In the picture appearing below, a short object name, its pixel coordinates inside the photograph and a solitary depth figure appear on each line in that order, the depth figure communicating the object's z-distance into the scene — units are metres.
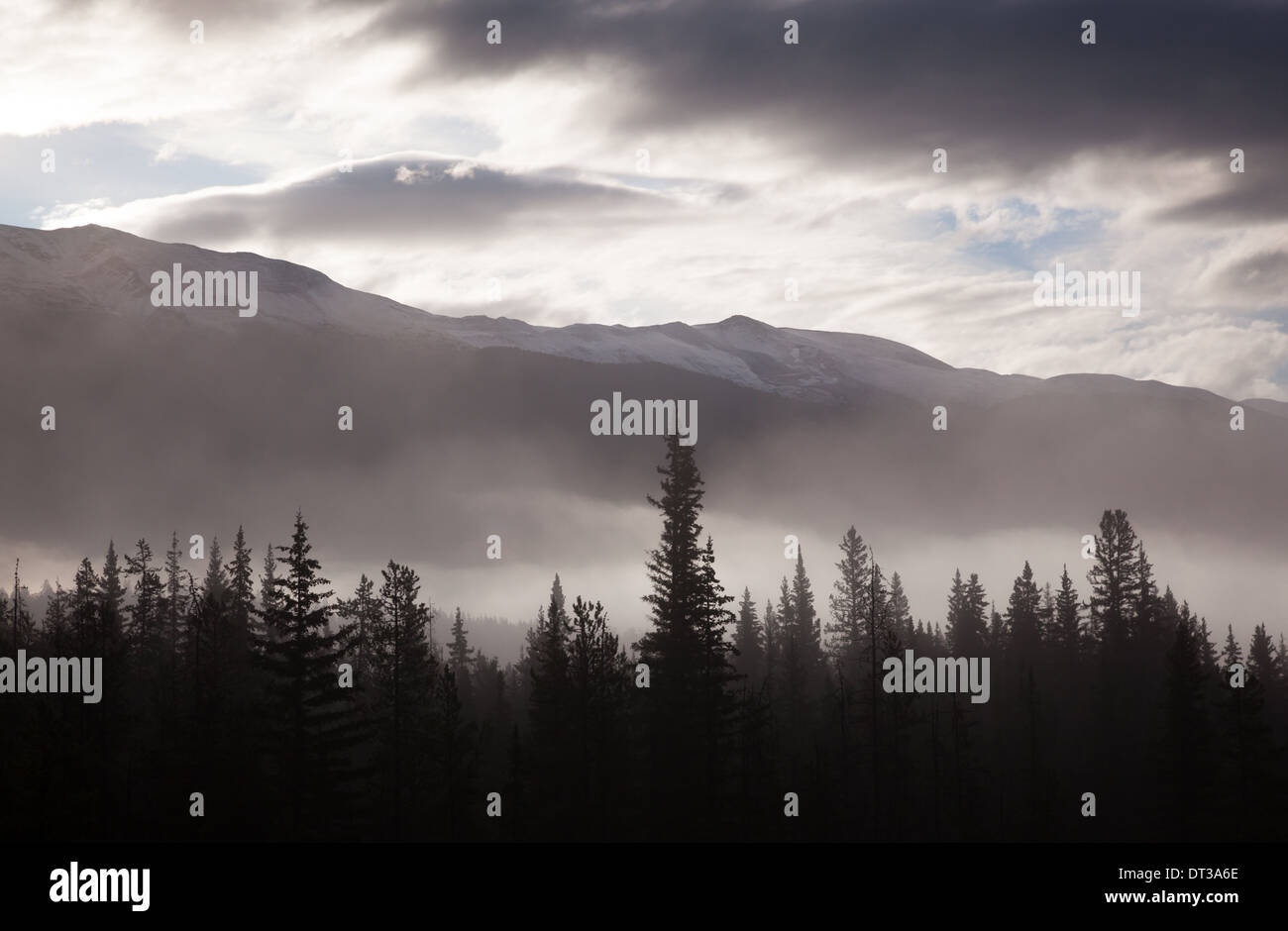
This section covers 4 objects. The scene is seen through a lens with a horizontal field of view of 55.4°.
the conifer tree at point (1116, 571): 100.50
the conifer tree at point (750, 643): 120.56
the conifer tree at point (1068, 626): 104.06
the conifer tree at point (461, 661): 110.25
